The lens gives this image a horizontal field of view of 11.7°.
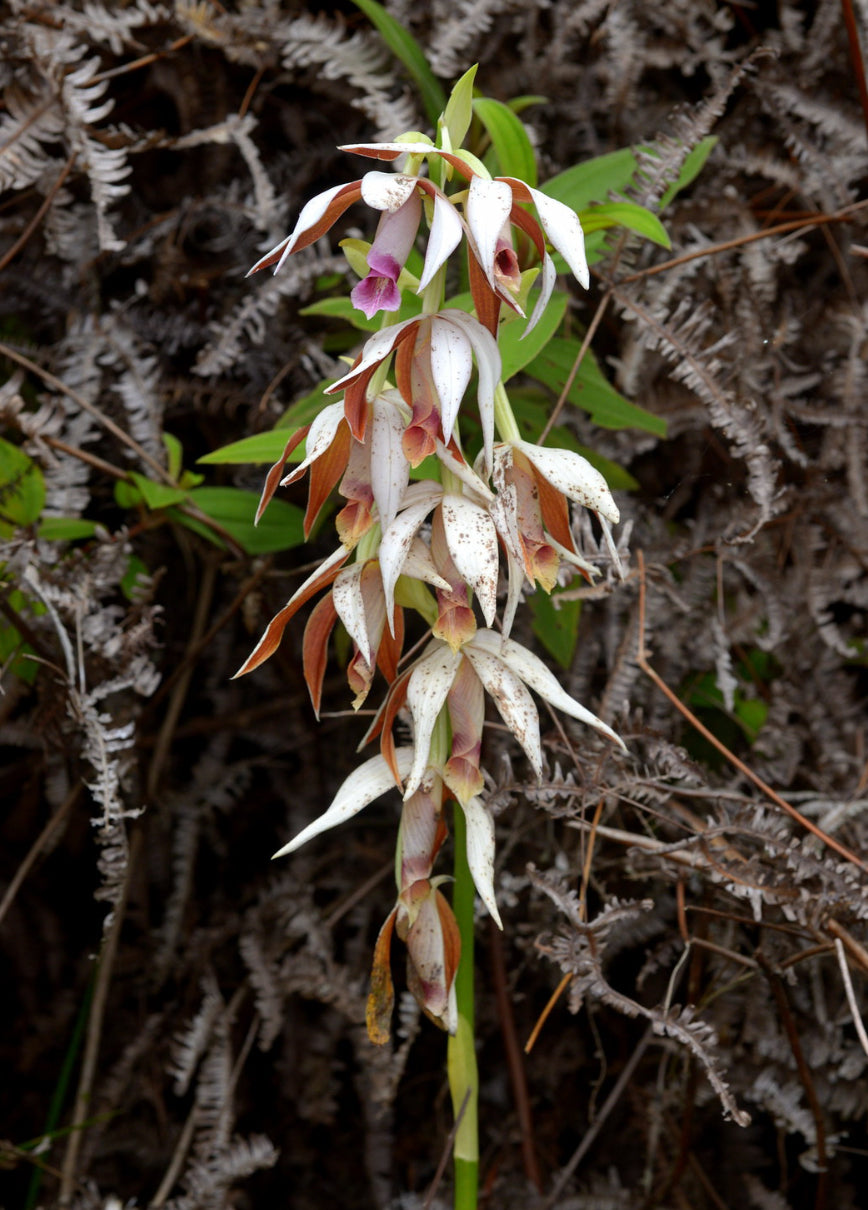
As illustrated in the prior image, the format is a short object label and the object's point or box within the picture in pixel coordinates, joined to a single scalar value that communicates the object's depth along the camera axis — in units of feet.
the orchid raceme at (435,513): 4.72
